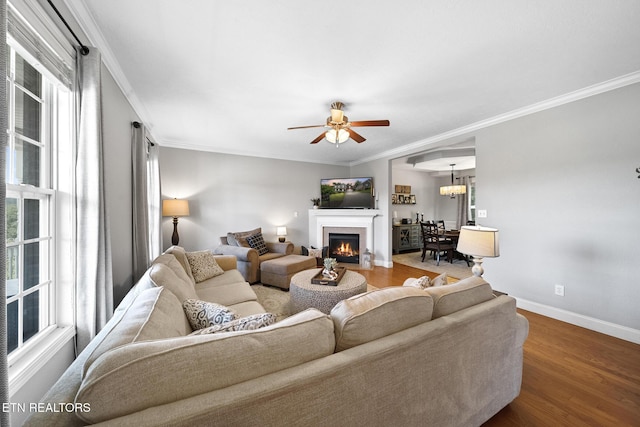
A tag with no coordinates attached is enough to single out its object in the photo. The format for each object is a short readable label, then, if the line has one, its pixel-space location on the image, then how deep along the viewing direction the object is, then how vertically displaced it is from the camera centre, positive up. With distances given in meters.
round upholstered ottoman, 2.48 -0.85
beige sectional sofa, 0.63 -0.52
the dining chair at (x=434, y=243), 5.35 -0.71
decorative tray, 2.68 -0.77
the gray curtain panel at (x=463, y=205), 6.98 +0.22
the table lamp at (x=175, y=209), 3.98 +0.09
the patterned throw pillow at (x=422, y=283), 1.74 -0.53
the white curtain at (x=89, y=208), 1.45 +0.05
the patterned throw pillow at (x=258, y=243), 4.30 -0.54
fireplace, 5.49 -0.80
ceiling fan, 2.54 +0.98
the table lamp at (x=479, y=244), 1.94 -0.27
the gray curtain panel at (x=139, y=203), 2.56 +0.13
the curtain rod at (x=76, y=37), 1.22 +1.05
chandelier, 6.12 +0.60
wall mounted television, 5.42 +0.47
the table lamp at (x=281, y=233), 5.14 -0.43
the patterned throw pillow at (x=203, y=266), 2.74 -0.62
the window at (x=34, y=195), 1.17 +0.11
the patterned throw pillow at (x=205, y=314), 1.28 -0.56
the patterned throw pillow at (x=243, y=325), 1.00 -0.48
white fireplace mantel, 5.32 -0.16
